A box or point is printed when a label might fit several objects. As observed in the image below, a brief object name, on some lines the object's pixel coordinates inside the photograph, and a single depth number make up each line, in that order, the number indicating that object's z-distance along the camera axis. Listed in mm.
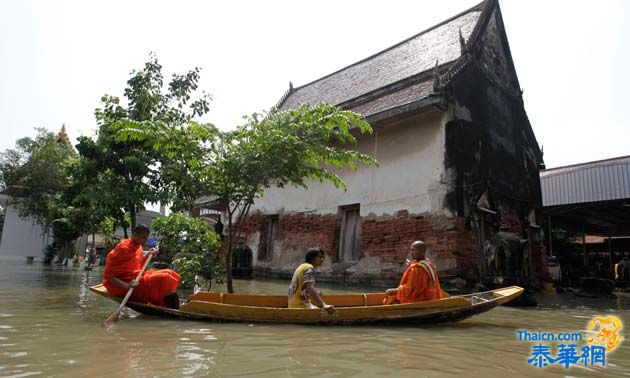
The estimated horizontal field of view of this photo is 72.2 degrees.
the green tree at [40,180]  20906
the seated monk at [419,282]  5617
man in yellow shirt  5316
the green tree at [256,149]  7578
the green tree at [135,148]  10852
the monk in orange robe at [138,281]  5699
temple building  10953
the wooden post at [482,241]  11184
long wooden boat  5152
